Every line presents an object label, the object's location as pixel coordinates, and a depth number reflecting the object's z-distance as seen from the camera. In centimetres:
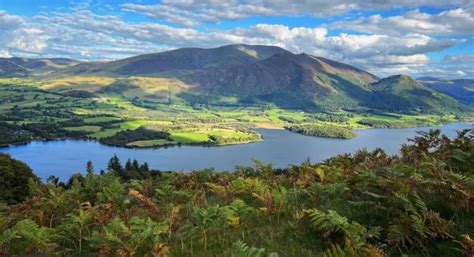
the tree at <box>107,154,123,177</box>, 6981
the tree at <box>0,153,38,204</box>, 3036
